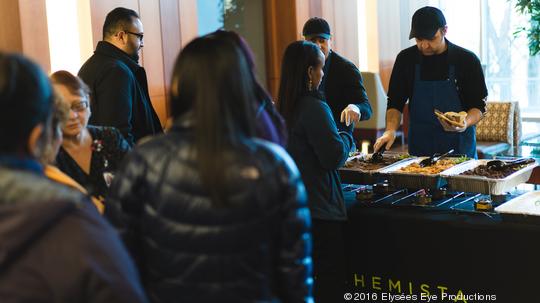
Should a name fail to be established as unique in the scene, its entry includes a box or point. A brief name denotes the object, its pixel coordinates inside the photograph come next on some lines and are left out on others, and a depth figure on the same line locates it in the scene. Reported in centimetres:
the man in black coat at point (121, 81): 353
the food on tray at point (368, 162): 354
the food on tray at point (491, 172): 316
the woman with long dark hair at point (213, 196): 160
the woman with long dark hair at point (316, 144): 294
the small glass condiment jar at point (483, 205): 311
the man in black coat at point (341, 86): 398
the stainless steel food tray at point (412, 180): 326
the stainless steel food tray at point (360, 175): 342
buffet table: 300
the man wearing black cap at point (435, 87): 376
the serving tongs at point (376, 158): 363
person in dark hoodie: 127
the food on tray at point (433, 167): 333
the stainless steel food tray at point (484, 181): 309
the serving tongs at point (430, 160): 347
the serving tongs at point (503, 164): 328
